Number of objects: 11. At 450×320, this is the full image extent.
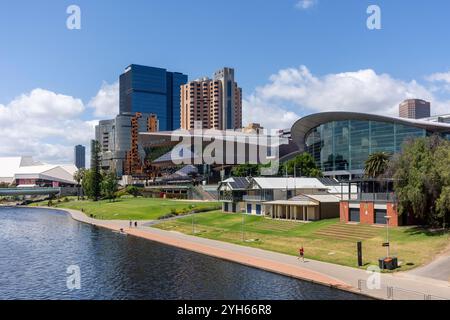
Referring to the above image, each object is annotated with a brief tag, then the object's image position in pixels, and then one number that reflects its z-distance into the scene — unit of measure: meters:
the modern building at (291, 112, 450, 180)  122.94
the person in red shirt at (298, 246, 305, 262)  47.25
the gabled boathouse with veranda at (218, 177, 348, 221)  71.81
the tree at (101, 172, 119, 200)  157.75
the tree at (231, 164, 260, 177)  153.51
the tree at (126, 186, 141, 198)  170.11
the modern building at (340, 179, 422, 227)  57.47
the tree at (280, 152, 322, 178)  122.31
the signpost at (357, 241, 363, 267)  42.86
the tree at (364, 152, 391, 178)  70.56
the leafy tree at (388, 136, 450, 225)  49.41
